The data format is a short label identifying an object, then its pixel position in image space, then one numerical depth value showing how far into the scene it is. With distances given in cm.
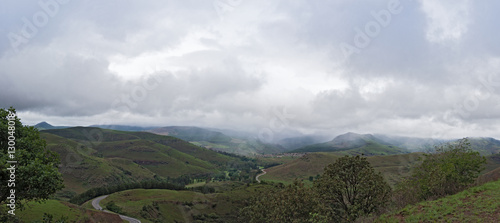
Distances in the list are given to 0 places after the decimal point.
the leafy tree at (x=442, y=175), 3491
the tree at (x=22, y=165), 2056
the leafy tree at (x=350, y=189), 3653
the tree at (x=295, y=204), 4216
